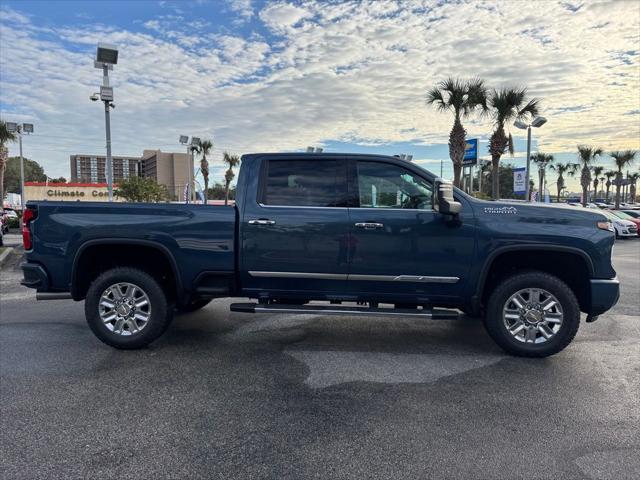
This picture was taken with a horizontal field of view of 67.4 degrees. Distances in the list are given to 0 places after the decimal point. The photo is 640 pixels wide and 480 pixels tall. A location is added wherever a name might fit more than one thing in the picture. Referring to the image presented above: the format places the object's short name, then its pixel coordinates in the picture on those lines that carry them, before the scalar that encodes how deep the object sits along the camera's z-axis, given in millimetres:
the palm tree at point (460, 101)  23141
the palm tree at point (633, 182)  94762
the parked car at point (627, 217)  23044
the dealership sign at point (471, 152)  37500
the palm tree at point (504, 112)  23172
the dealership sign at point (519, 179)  35219
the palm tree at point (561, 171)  84125
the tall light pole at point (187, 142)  27531
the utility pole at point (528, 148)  23188
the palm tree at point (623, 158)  53219
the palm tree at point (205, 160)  51250
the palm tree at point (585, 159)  48344
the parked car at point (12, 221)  27648
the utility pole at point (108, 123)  13320
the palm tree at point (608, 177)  82412
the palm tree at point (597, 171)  79062
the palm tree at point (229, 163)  56656
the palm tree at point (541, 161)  71188
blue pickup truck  4789
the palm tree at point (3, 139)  35031
